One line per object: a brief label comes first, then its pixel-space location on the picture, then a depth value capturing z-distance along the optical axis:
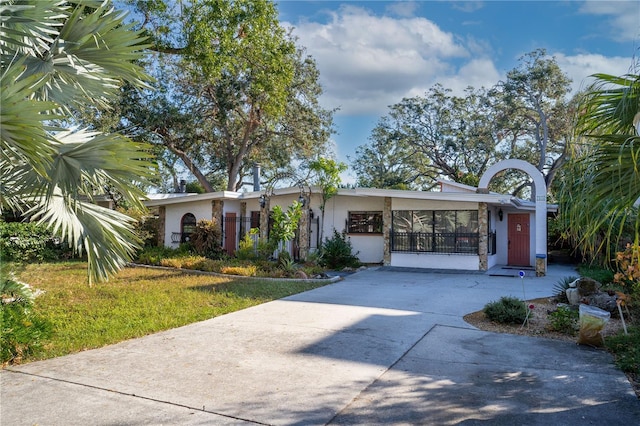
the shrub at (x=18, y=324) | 5.14
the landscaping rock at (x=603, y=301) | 7.89
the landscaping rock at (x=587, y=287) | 8.62
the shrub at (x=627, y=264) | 4.94
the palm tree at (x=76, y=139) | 4.14
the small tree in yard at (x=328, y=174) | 16.75
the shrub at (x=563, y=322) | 6.70
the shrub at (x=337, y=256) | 16.19
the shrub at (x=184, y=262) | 15.12
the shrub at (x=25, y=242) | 13.97
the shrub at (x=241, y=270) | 13.52
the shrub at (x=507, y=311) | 7.25
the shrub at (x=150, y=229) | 19.50
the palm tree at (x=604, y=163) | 3.48
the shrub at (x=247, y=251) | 15.59
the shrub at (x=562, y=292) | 9.36
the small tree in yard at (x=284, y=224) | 14.99
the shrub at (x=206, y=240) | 17.38
